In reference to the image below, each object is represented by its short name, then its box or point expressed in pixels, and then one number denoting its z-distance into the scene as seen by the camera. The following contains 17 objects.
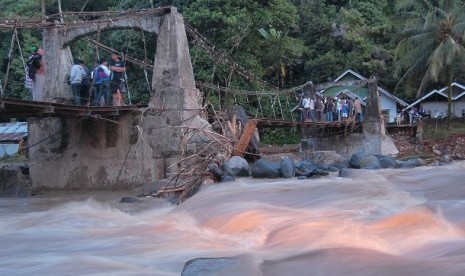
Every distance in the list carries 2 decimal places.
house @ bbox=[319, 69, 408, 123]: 32.53
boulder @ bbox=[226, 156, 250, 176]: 12.74
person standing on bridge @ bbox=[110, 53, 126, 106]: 15.55
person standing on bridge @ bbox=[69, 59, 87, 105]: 16.08
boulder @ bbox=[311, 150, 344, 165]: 19.25
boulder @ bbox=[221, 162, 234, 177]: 12.27
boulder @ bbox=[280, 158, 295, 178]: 12.79
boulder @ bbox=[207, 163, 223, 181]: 12.00
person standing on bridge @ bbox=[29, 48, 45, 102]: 15.21
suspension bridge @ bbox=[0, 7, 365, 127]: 13.85
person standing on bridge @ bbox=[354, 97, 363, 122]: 28.02
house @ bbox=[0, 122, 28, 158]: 30.66
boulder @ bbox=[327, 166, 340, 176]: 13.03
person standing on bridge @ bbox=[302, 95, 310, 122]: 25.14
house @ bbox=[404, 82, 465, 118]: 34.97
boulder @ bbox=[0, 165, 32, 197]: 16.64
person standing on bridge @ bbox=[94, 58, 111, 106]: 15.22
